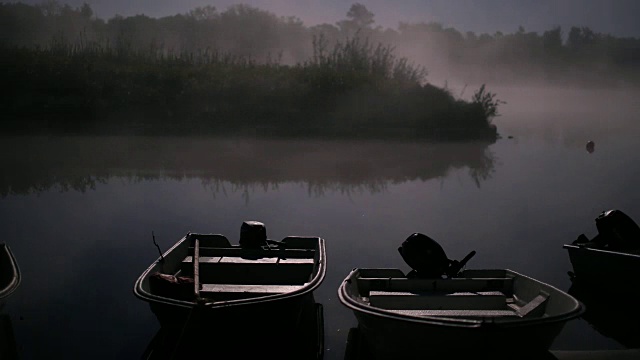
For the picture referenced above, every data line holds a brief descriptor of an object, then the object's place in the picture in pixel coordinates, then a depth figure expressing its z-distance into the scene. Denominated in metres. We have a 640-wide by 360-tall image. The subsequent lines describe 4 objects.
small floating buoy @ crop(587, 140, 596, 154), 32.30
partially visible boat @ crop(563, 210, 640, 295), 10.13
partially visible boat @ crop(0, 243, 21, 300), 8.50
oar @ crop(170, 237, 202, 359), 7.00
